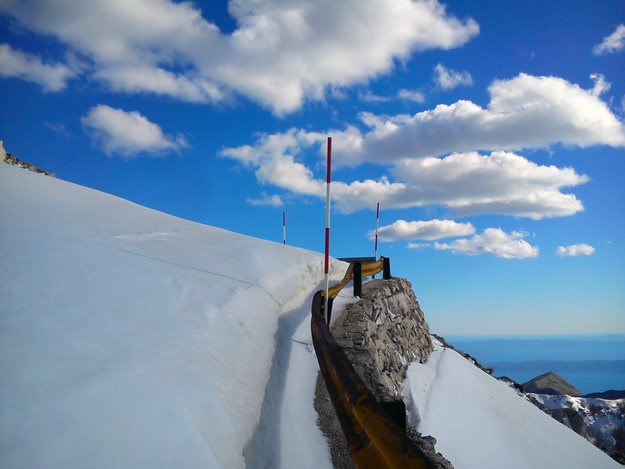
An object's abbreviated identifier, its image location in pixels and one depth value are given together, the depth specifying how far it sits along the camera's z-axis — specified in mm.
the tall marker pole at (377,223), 12118
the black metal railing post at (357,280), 8875
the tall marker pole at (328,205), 5430
